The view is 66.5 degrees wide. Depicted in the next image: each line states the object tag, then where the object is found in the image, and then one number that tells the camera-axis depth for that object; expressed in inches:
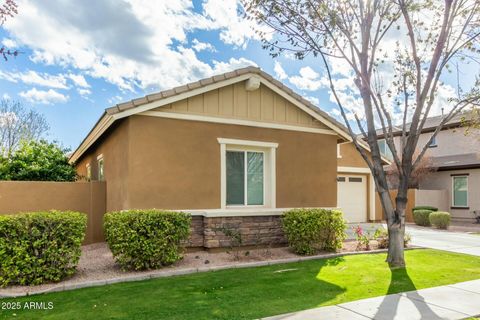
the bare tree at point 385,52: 325.4
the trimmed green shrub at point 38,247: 249.0
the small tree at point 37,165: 505.7
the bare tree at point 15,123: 1187.3
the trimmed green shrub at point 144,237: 290.7
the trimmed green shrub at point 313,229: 363.9
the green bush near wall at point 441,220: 692.7
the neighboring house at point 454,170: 838.5
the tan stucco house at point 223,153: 353.1
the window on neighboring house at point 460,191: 856.3
